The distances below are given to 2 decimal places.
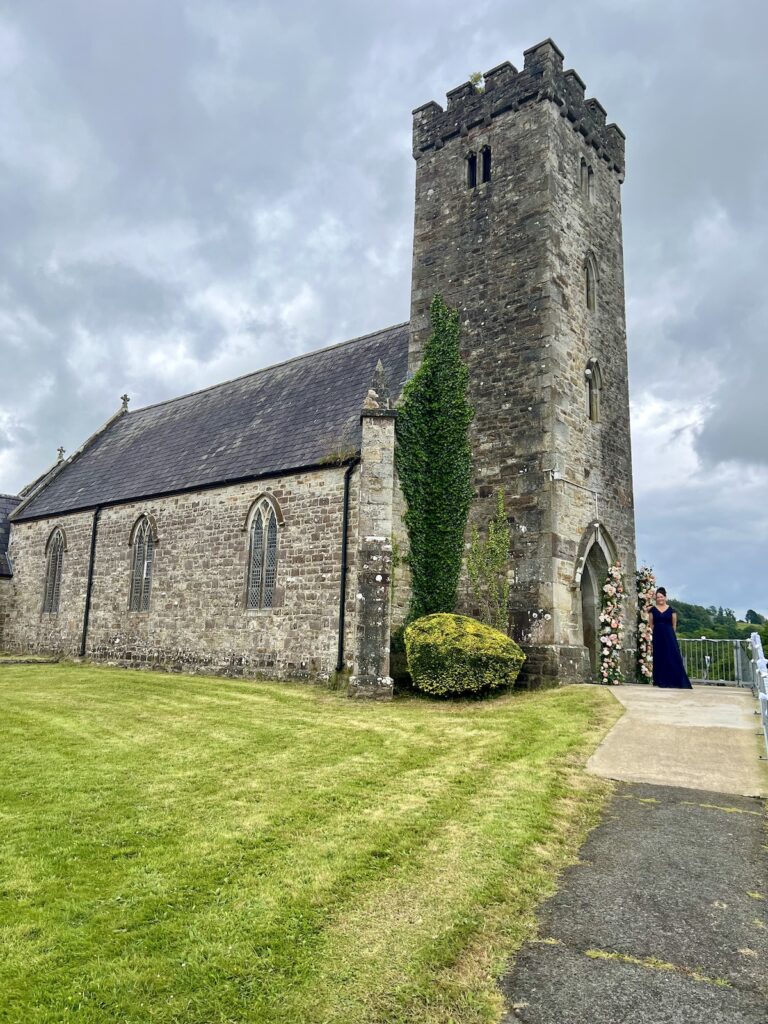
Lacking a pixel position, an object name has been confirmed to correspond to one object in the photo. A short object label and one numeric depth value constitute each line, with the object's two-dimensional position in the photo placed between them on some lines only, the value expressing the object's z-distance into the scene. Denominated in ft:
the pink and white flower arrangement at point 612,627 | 54.60
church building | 50.93
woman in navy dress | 50.83
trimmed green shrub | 44.57
